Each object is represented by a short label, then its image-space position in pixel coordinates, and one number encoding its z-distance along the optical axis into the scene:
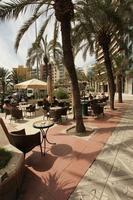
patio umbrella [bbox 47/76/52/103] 8.37
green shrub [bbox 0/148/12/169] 2.02
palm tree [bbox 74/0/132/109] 4.47
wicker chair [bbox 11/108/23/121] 5.98
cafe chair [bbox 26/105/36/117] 6.82
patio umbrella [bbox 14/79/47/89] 7.83
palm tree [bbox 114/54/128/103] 14.20
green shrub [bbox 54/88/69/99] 10.23
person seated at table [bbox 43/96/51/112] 6.93
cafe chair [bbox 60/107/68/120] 5.46
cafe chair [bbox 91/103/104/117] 5.61
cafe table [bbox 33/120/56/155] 3.32
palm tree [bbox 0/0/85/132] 3.94
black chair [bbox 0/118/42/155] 2.73
